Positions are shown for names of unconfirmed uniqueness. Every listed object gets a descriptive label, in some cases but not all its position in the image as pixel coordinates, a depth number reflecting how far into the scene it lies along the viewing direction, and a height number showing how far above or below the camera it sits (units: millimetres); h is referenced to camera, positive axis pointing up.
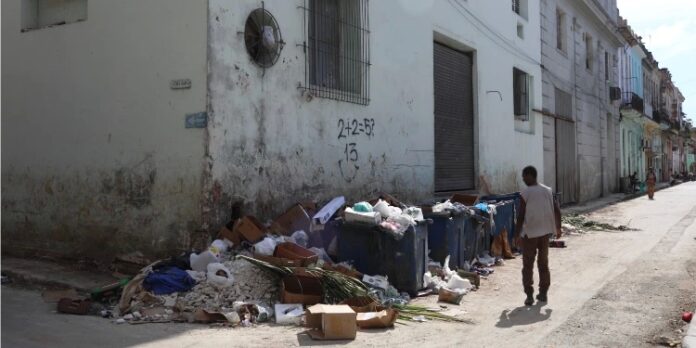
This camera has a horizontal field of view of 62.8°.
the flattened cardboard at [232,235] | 6770 -575
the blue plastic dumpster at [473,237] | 8398 -778
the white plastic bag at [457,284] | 6961 -1209
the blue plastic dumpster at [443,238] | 7652 -708
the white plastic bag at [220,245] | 6538 -674
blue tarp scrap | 5824 -980
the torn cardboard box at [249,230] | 6762 -517
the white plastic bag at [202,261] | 6215 -809
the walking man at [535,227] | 6516 -491
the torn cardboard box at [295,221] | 7359 -449
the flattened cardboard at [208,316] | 5348 -1217
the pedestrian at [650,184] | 25327 -2
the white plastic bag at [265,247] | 6386 -686
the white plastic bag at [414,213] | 6985 -336
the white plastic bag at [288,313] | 5387 -1219
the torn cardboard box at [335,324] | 4855 -1182
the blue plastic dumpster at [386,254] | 6531 -789
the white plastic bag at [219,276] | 5773 -913
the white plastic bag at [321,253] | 6867 -815
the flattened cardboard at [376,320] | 5293 -1246
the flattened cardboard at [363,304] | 5582 -1174
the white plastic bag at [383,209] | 6929 -282
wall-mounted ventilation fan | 7449 +1956
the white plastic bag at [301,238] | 7124 -649
